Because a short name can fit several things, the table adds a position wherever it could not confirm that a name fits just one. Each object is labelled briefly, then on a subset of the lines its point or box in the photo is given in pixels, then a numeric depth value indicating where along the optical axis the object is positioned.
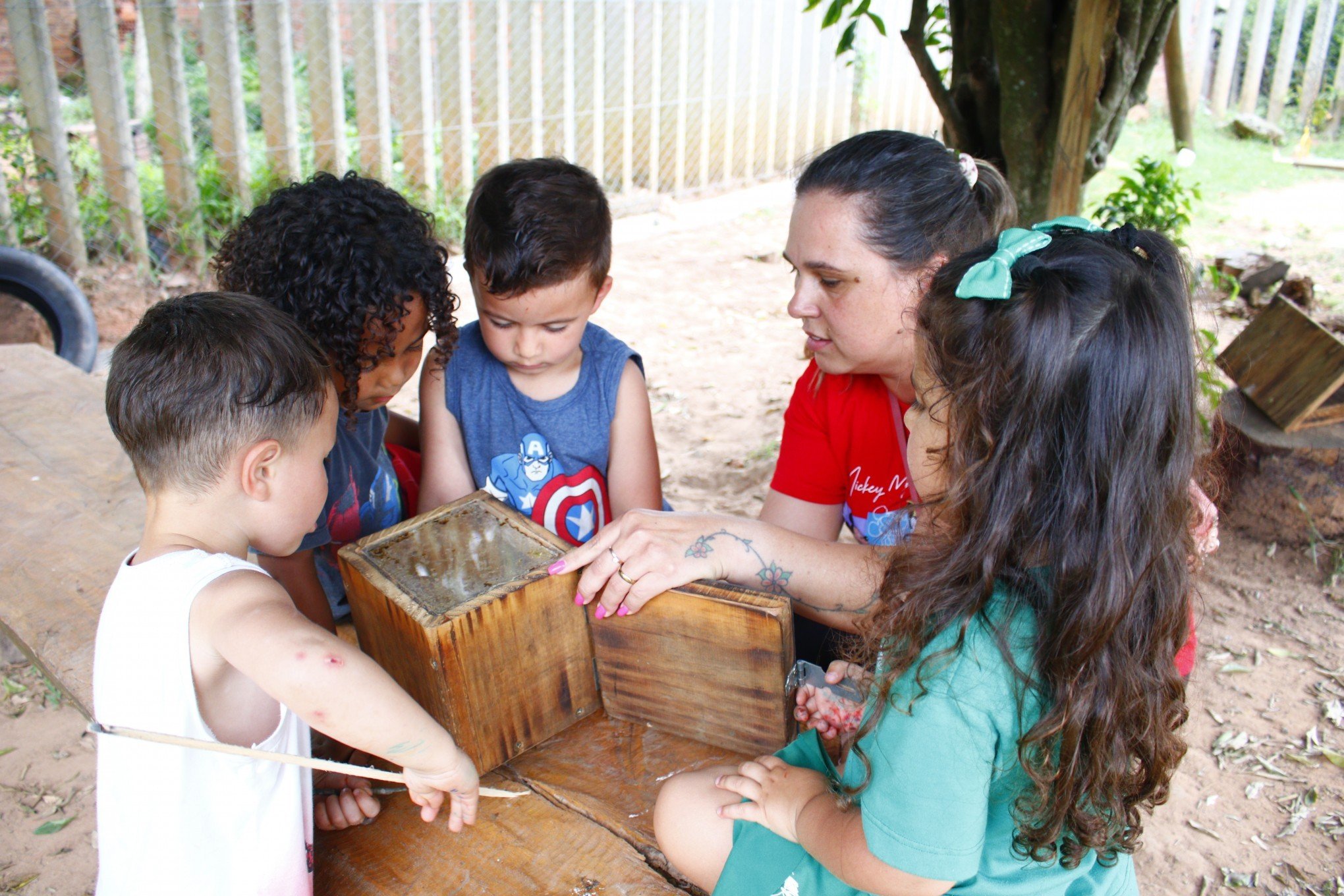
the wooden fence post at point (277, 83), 6.00
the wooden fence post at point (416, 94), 6.73
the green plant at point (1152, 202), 4.46
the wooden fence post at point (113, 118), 5.28
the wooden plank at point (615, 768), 1.44
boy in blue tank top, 2.26
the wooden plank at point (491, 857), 1.34
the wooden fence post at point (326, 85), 6.21
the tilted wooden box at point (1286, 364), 3.29
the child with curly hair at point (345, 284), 1.70
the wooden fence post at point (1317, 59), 9.68
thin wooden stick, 1.13
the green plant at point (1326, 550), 3.48
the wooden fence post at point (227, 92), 5.74
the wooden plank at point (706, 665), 1.43
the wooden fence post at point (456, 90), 7.02
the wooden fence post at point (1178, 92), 6.43
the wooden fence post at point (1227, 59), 10.20
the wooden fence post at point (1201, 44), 10.23
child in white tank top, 1.17
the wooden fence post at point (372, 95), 6.55
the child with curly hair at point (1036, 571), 1.06
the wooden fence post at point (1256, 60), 9.92
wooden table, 1.35
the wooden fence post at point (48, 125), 5.06
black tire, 4.65
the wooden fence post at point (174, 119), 5.57
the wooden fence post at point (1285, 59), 9.80
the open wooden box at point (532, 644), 1.40
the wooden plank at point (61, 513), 1.91
